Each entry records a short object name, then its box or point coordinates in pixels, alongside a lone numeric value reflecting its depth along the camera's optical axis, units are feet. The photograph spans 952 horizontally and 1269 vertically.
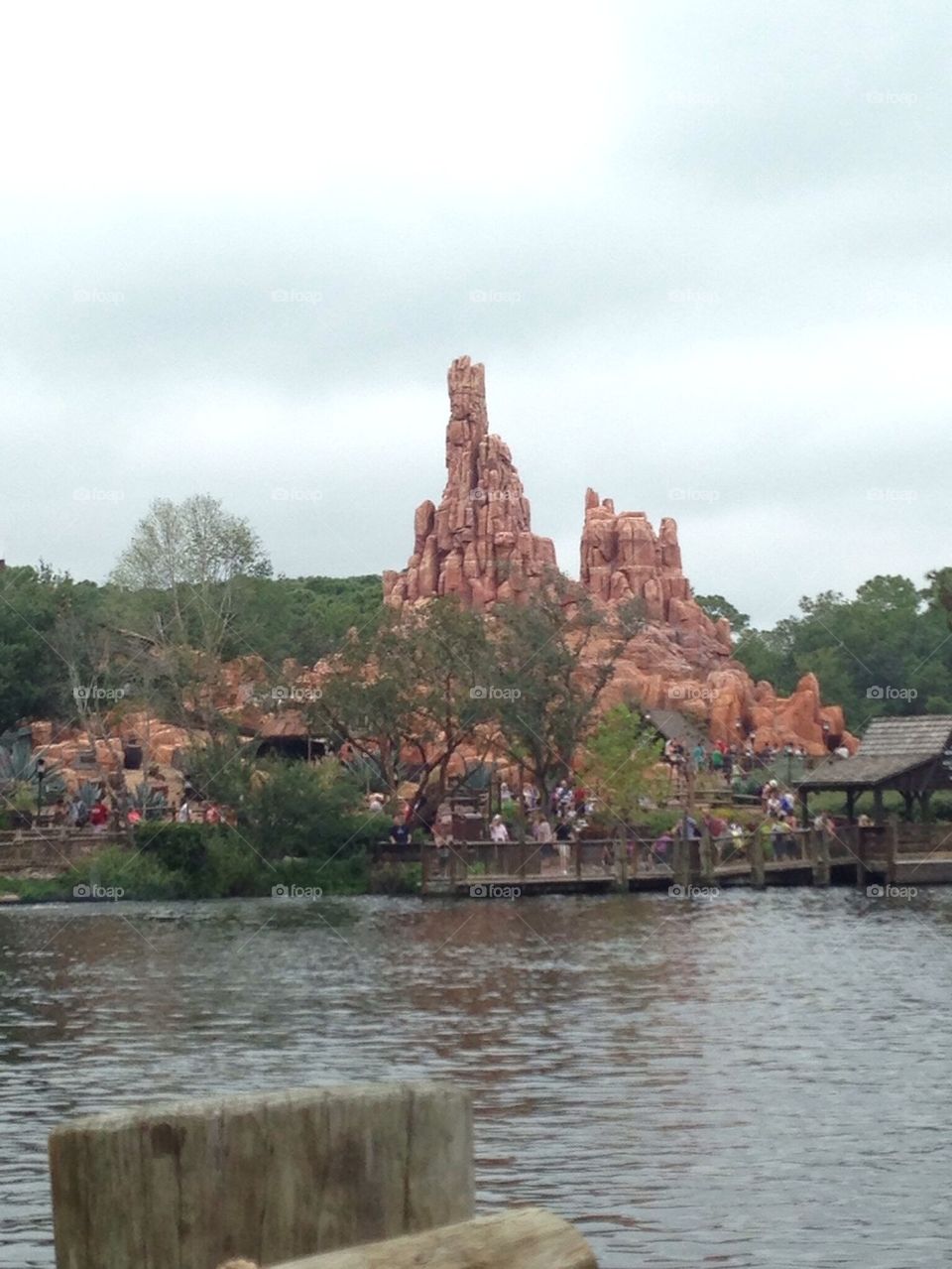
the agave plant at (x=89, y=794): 224.12
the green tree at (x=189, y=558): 262.82
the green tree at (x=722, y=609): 548.31
